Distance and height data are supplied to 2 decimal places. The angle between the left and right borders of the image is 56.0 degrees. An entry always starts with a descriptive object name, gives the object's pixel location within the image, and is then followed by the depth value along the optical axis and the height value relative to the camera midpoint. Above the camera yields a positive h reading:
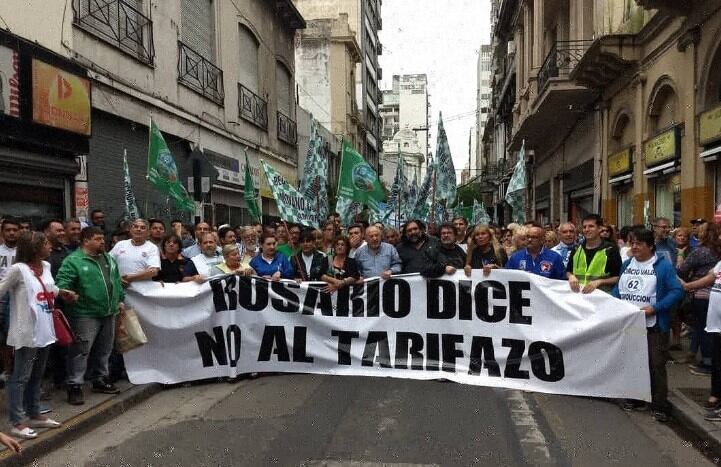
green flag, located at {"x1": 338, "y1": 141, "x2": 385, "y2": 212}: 11.72 +0.83
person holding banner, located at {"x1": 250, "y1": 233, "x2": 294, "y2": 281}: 7.99 -0.42
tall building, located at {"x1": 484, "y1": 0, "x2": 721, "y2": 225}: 12.58 +3.14
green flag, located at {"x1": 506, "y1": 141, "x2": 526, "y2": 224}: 13.48 +0.66
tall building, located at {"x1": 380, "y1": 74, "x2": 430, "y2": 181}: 139.38 +25.54
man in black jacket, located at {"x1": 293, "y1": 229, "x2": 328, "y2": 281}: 8.14 -0.41
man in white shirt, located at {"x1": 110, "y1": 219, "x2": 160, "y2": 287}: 7.36 -0.30
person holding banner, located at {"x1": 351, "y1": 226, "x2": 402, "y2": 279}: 8.02 -0.37
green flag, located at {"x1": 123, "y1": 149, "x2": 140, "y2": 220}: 10.48 +0.44
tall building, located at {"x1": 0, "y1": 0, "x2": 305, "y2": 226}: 10.49 +2.69
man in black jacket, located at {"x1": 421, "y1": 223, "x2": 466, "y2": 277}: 7.50 -0.35
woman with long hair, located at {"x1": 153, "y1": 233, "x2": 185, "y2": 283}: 7.96 -0.39
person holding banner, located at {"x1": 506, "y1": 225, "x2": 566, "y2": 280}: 7.36 -0.37
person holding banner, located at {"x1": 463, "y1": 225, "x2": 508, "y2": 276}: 8.08 -0.28
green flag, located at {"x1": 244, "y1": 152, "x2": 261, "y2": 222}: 11.33 +0.53
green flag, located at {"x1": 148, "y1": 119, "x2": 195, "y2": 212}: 9.94 +0.90
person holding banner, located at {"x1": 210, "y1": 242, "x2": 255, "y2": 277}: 7.72 -0.42
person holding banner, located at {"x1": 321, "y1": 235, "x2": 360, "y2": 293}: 7.62 -0.50
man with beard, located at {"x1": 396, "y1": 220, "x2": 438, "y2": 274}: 7.96 -0.24
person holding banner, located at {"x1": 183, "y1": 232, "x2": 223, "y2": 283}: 7.72 -0.38
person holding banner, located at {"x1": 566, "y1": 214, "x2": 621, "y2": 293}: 6.87 -0.38
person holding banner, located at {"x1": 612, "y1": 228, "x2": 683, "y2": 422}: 6.09 -0.67
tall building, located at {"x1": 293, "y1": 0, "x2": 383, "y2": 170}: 57.50 +16.75
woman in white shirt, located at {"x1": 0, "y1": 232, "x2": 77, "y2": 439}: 5.34 -0.73
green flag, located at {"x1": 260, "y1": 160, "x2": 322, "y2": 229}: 8.69 +0.36
